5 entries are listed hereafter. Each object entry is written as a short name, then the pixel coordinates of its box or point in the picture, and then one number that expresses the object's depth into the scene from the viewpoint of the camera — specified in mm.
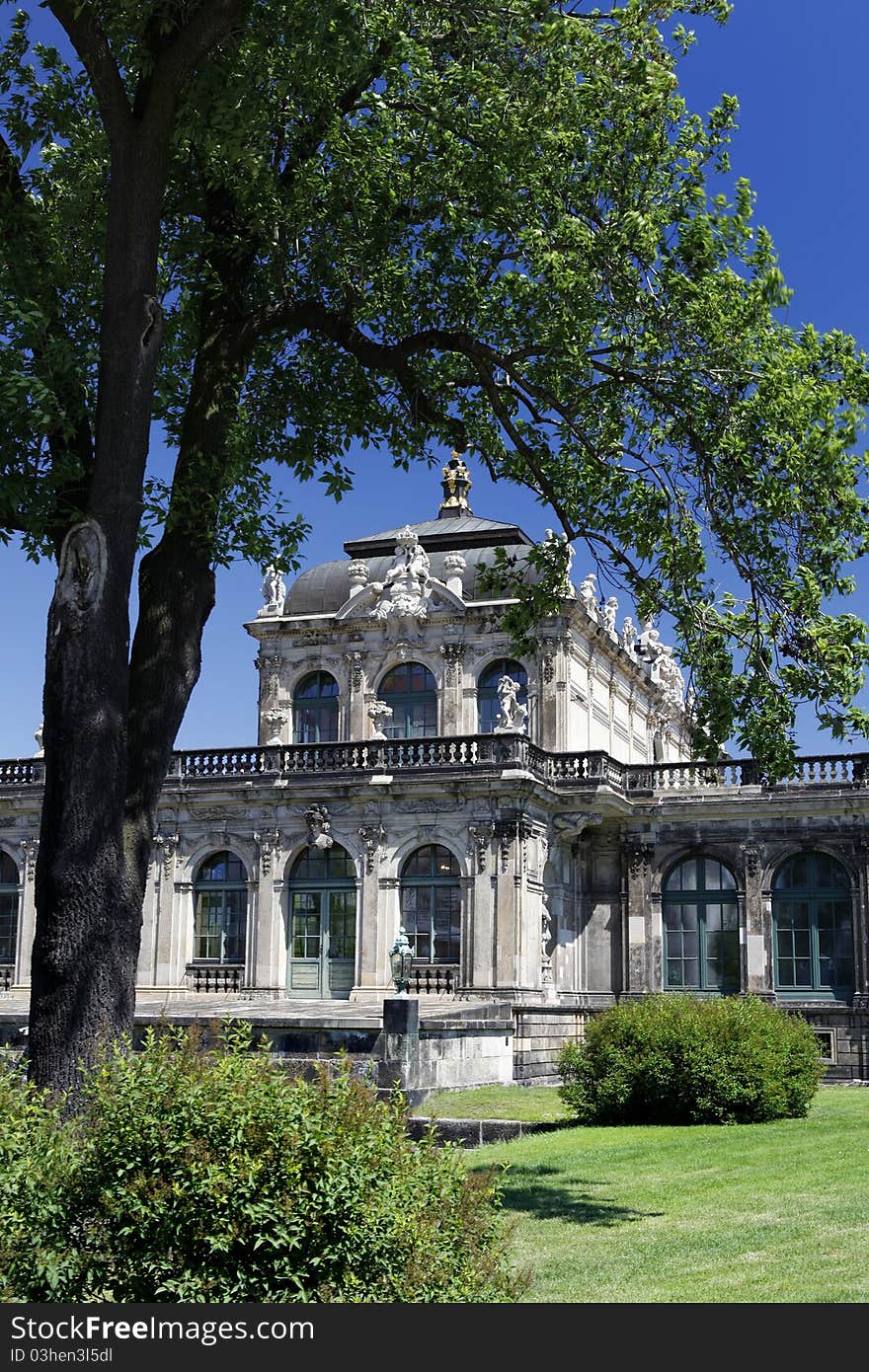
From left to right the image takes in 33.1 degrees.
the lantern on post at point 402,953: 27844
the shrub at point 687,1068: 19547
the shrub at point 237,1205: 6941
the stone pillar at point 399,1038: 22547
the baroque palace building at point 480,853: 35219
